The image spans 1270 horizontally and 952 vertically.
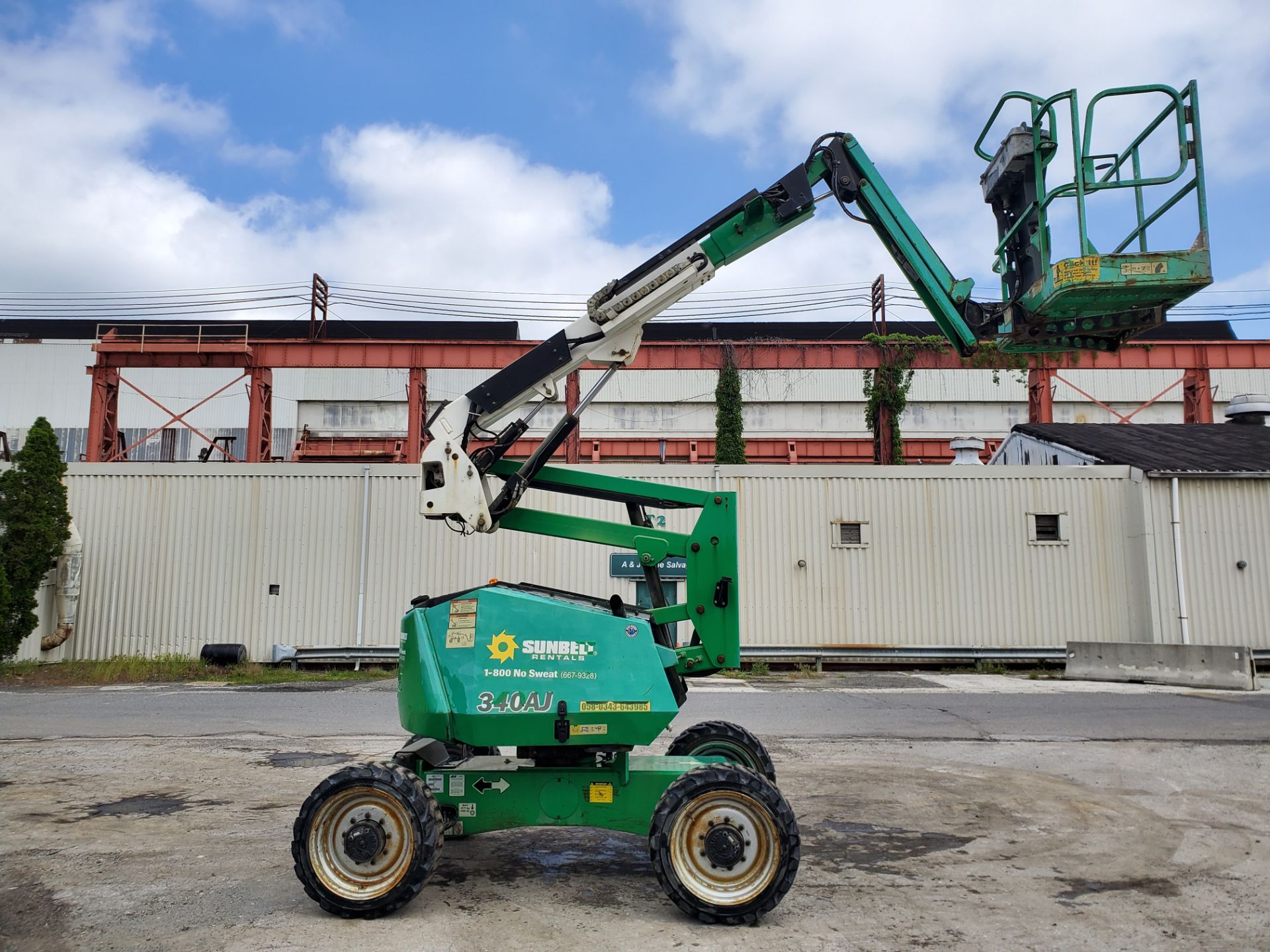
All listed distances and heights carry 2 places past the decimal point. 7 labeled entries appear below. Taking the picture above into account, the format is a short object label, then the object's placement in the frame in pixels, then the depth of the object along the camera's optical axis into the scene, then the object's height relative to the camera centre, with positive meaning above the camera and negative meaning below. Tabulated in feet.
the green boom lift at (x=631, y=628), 16.12 -0.30
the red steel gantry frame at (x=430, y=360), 86.02 +23.85
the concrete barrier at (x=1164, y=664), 49.57 -3.00
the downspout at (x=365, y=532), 60.23 +5.12
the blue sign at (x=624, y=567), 54.49 +2.67
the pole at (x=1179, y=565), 59.54 +2.74
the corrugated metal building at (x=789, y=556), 60.39 +3.55
